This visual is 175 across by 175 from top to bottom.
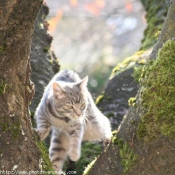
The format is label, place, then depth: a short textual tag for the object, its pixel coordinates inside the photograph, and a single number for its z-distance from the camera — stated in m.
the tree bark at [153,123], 5.29
